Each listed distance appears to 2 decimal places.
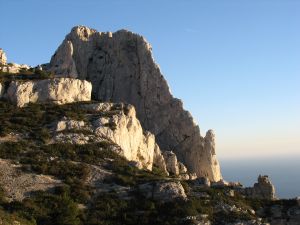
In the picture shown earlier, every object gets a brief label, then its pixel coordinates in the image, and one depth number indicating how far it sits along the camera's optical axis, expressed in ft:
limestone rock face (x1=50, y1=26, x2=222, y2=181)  297.74
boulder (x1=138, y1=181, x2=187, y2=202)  158.71
